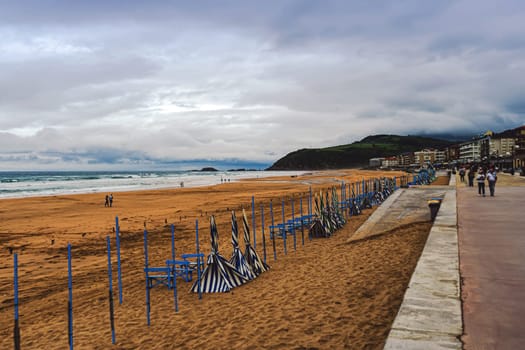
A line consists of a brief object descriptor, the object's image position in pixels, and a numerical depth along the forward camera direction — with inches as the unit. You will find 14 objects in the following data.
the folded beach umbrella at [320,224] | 642.2
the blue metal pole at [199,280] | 365.1
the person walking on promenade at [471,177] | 1060.6
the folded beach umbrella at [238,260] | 401.4
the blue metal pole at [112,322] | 269.4
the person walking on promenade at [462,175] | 1369.3
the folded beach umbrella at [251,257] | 424.8
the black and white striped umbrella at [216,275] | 376.5
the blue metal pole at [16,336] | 223.1
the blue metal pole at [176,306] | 328.3
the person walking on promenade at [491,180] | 766.4
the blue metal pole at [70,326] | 240.1
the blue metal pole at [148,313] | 305.8
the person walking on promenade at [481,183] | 803.4
